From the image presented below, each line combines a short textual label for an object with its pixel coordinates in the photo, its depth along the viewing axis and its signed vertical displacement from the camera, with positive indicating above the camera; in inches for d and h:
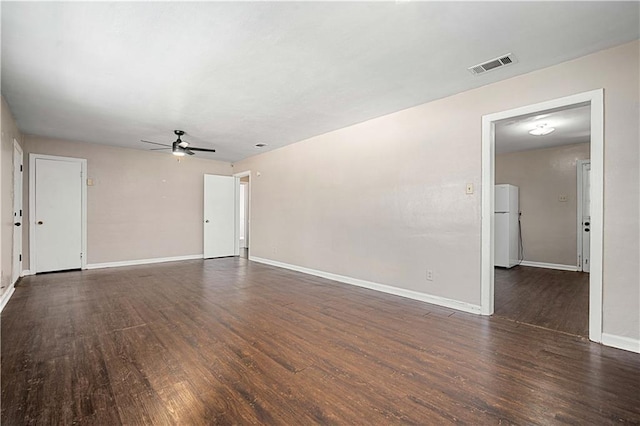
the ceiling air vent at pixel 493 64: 104.1 +56.7
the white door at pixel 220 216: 290.2 -3.9
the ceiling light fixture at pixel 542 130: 182.9 +54.4
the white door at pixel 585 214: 224.8 -0.8
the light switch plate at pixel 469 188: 132.0 +11.6
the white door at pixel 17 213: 177.8 -0.9
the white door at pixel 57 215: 211.0 -2.5
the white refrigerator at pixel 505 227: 237.0 -11.4
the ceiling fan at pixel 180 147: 193.3 +44.7
